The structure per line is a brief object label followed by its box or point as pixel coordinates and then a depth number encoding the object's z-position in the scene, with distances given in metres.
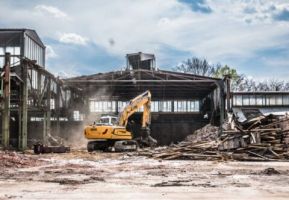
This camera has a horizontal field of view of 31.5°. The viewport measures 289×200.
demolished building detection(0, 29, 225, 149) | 42.56
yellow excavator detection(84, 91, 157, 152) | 36.59
